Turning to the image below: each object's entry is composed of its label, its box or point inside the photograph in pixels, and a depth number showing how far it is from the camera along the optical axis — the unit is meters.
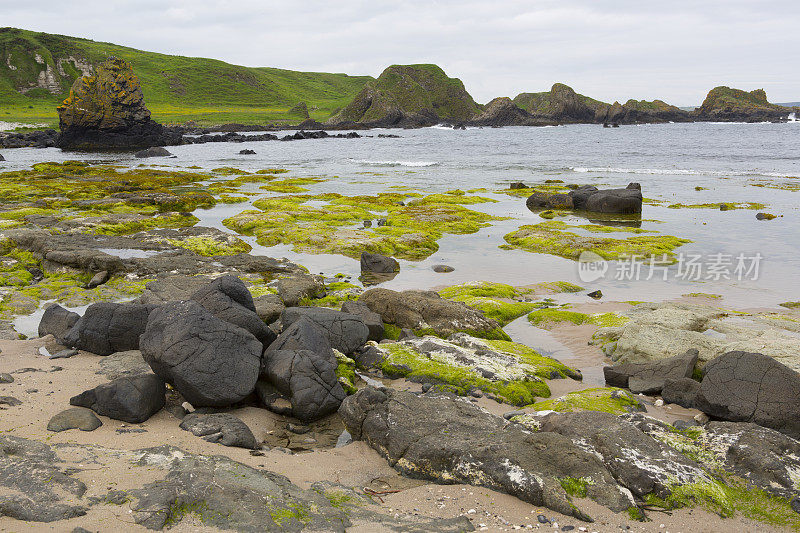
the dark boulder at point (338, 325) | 13.30
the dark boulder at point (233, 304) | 11.95
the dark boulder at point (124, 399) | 9.12
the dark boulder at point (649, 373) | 11.99
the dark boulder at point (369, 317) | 14.83
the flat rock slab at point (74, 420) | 8.59
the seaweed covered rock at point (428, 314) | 15.34
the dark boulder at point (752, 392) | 9.75
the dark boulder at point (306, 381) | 10.24
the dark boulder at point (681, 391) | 11.25
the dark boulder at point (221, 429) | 8.80
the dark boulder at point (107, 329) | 12.43
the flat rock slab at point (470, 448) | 7.48
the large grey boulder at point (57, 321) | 13.58
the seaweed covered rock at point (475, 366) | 11.77
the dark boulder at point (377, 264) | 22.37
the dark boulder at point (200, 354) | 9.85
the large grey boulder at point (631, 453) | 7.72
